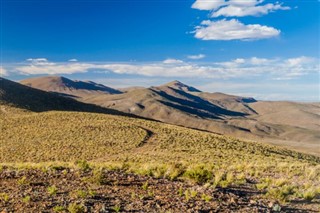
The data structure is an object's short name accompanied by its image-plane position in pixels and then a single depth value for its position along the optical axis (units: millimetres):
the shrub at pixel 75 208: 10648
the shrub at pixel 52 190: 12305
